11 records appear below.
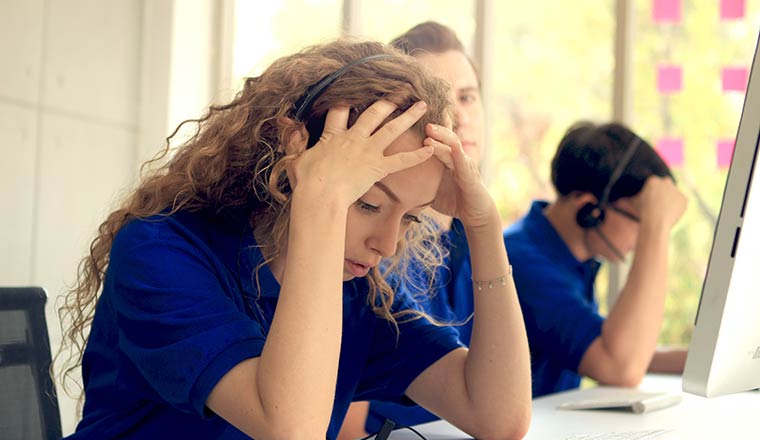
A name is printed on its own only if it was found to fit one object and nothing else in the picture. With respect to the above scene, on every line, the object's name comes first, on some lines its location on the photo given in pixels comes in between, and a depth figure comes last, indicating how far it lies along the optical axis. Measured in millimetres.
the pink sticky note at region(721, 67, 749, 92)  3782
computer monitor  1760
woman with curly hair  2082
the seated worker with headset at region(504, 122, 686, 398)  2971
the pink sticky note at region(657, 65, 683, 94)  3857
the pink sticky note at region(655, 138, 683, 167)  3892
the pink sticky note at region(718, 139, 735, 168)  3747
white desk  2338
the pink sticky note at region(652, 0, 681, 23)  3816
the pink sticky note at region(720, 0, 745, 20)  3773
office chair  2334
